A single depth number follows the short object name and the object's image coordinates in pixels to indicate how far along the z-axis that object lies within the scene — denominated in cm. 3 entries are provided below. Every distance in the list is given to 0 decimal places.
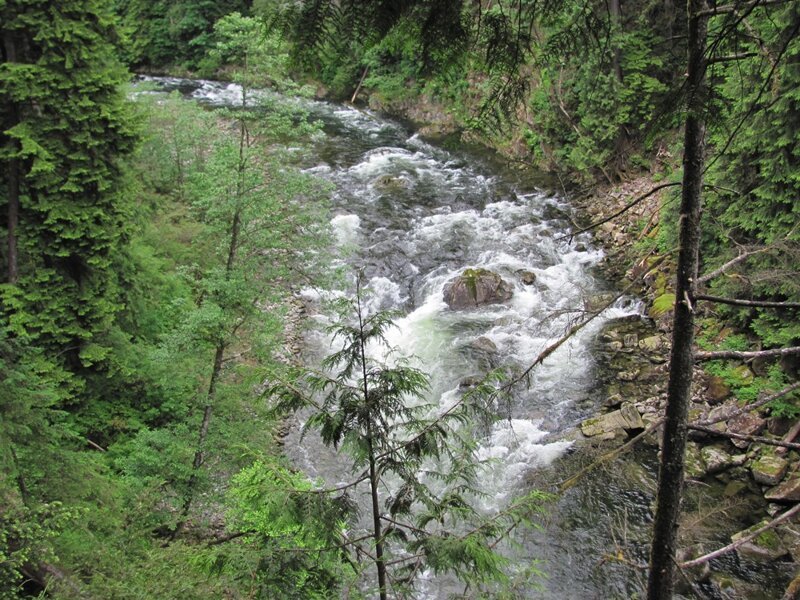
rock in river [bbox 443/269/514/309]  1552
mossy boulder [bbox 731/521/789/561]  831
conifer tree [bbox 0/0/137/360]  862
